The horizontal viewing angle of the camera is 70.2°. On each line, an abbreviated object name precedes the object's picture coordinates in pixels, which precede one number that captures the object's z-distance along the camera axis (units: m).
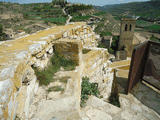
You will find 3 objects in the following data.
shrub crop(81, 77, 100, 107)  2.48
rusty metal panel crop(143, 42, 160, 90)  3.72
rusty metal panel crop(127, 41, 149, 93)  2.82
